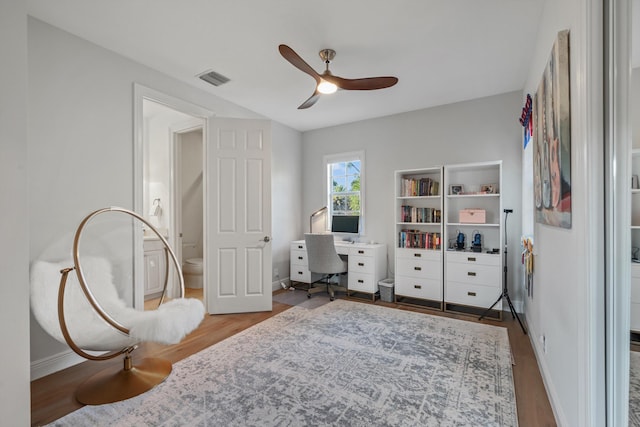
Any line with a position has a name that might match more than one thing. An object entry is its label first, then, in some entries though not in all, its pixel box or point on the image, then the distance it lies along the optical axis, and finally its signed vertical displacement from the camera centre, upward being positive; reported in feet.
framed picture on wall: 4.91 +1.40
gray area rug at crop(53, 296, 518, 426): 5.67 -3.79
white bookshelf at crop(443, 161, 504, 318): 10.98 -1.00
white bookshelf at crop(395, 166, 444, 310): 12.10 -0.99
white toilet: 15.10 -2.92
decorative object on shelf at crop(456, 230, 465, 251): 12.04 -1.06
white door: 11.60 -0.03
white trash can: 13.07 -3.32
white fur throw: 6.26 -2.26
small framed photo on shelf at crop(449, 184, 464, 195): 12.43 +1.08
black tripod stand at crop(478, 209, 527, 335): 10.64 -2.87
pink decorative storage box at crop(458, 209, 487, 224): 11.48 -0.04
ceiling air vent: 10.23 +4.83
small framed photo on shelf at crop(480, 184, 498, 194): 11.69 +1.02
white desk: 13.24 -2.27
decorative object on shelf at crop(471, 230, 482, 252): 11.59 -1.11
